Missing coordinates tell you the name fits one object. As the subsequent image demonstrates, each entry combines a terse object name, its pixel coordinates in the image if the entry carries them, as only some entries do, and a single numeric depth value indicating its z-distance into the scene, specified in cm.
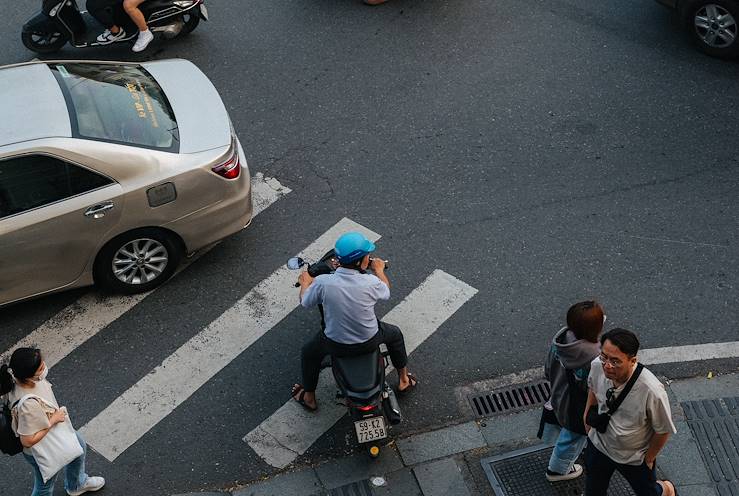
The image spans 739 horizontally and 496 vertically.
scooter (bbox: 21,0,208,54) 1081
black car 1053
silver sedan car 723
